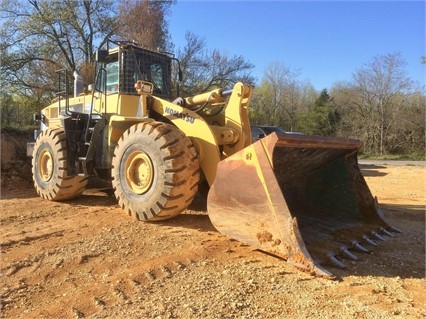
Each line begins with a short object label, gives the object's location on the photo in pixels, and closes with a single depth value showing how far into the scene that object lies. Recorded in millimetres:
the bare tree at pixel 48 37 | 20359
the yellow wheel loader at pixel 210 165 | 4223
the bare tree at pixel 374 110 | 33062
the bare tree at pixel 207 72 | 23688
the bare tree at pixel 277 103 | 39562
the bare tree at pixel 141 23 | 20531
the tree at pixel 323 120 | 35625
